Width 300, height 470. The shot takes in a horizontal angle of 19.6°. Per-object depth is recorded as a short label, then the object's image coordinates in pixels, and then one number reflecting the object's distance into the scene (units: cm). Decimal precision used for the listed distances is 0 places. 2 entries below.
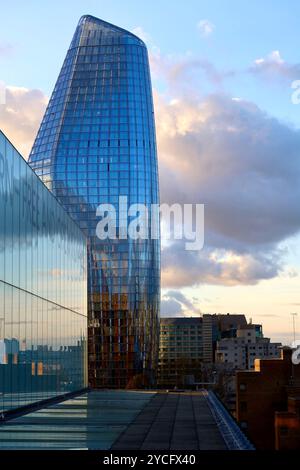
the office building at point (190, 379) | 18912
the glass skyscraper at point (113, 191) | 15825
